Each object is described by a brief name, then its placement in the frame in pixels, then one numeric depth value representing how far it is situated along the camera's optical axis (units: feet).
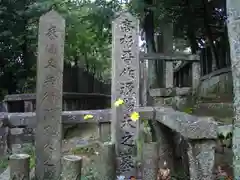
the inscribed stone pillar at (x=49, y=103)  8.94
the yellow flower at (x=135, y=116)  8.92
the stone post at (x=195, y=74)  19.52
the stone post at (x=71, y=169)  6.63
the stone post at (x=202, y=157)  6.20
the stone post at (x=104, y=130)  12.09
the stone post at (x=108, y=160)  8.58
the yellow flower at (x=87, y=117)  10.17
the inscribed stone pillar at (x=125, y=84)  9.39
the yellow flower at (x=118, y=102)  9.21
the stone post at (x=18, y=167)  6.97
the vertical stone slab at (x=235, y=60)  6.46
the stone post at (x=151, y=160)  7.64
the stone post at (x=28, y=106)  16.48
